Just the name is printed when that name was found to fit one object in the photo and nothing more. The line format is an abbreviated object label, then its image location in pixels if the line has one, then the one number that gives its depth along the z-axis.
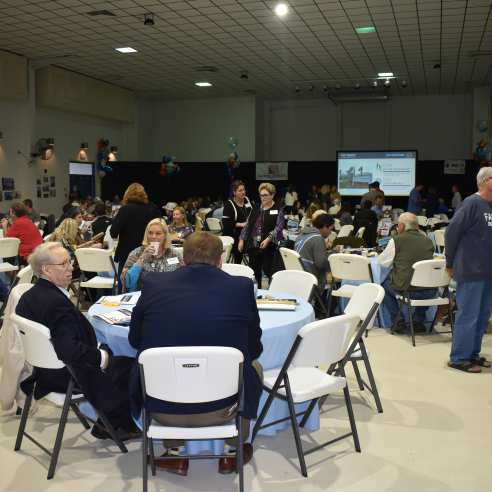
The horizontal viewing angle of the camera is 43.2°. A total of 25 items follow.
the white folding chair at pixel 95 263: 6.37
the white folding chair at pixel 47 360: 2.95
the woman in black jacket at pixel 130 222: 5.96
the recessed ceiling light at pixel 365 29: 9.80
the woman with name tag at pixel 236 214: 7.35
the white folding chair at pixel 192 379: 2.50
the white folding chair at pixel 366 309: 3.63
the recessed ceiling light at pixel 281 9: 8.63
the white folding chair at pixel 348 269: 5.82
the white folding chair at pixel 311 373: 2.95
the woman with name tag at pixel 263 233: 6.68
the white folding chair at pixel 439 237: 8.53
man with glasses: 2.96
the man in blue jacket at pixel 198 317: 2.65
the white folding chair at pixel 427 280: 5.52
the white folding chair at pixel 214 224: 11.75
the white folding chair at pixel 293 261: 5.93
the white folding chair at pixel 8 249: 6.87
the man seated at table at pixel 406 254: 5.74
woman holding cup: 4.60
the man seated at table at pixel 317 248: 6.04
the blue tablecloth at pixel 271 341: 3.32
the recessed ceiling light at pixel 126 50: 11.16
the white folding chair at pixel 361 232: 8.79
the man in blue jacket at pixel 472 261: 4.60
